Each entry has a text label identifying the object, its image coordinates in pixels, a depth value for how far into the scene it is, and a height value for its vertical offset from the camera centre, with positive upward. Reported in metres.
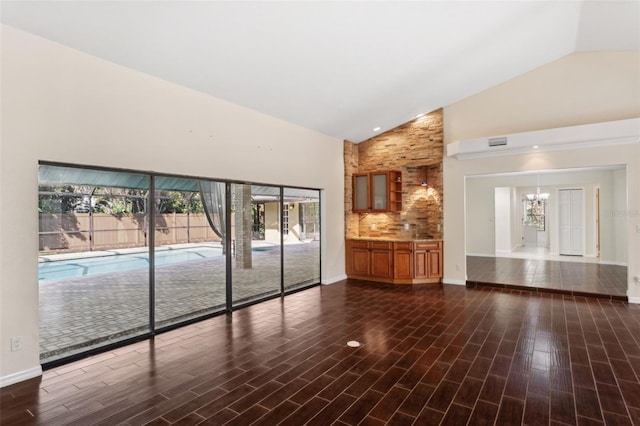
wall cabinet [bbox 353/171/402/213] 7.82 +0.47
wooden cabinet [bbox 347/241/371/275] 7.72 -1.09
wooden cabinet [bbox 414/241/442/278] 7.27 -1.04
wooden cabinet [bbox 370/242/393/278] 7.38 -1.06
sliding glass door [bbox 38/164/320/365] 4.04 -0.55
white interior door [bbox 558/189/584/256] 10.51 -0.36
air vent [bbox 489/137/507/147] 6.47 +1.32
